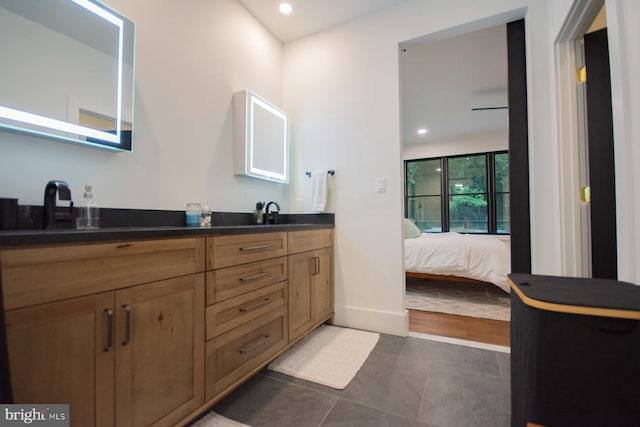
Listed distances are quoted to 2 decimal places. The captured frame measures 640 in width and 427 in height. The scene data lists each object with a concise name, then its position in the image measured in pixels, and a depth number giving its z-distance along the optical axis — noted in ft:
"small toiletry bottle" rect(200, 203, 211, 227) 5.92
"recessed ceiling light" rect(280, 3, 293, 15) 7.47
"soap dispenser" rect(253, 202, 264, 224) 7.62
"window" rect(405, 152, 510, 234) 17.87
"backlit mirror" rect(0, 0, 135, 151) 3.57
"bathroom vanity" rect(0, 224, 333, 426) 2.48
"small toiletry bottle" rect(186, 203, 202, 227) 5.73
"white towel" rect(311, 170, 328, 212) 8.16
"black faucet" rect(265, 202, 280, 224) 7.73
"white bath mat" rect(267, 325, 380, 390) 5.41
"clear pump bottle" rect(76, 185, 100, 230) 4.04
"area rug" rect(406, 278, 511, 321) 9.16
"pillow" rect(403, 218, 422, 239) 13.62
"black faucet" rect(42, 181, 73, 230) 3.68
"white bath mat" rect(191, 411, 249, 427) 4.12
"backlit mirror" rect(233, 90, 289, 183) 7.02
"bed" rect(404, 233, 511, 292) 10.19
